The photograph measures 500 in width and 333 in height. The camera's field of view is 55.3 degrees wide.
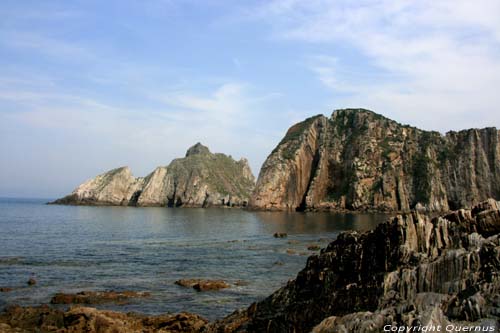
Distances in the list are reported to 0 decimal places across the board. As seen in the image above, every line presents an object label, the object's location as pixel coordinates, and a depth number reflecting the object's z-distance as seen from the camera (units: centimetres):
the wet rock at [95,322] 2359
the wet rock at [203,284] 3637
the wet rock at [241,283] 3778
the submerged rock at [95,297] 3122
